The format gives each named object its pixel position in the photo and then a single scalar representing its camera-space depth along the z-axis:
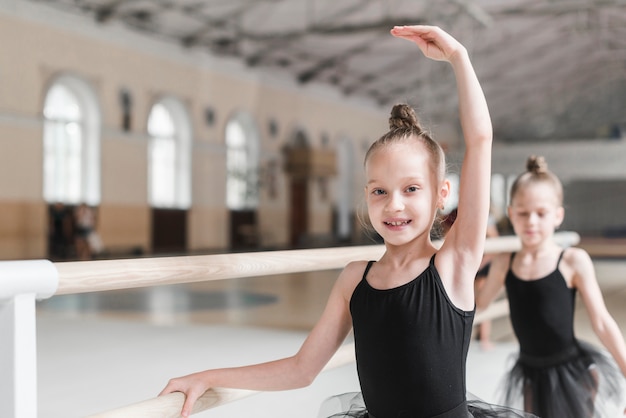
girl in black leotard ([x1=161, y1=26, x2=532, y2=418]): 1.48
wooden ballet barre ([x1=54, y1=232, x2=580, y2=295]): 1.17
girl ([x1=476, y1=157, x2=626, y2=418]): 2.51
